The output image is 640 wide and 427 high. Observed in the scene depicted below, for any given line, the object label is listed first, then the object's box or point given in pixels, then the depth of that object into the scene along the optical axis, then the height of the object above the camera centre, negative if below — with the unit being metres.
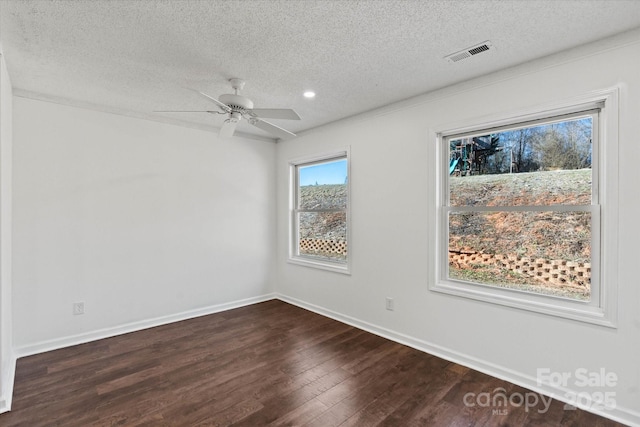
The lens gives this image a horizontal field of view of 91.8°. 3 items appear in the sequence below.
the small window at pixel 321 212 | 4.25 +0.02
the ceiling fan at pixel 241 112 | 2.53 +0.86
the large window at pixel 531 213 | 2.30 +0.01
